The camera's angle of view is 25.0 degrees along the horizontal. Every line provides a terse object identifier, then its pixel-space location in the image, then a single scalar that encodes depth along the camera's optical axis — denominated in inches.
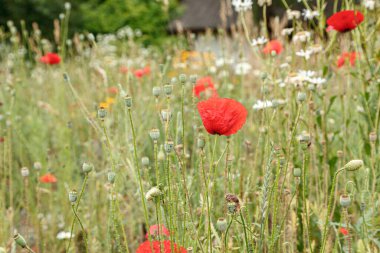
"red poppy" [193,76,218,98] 75.5
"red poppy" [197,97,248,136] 49.0
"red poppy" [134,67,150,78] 92.6
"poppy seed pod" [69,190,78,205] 48.3
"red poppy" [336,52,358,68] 72.9
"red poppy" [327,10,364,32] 64.3
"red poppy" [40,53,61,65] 92.3
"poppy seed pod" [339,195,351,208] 46.6
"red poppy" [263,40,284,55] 75.5
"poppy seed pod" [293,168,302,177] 50.3
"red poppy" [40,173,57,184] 72.0
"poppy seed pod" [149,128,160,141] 48.4
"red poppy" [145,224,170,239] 53.2
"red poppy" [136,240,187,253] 49.2
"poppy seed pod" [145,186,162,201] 47.4
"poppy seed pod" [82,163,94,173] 49.4
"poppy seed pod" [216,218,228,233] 45.9
